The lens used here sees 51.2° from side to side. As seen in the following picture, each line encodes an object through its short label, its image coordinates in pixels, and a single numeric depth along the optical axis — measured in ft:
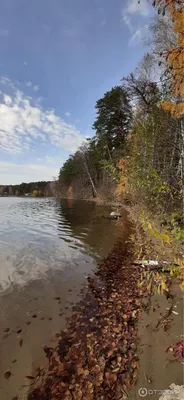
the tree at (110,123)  85.66
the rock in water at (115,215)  54.70
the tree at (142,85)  45.01
